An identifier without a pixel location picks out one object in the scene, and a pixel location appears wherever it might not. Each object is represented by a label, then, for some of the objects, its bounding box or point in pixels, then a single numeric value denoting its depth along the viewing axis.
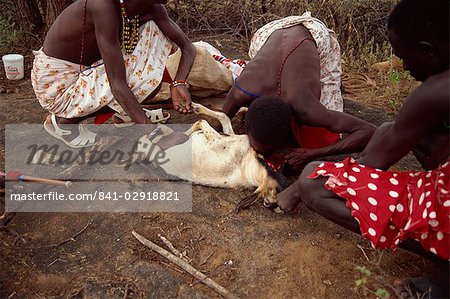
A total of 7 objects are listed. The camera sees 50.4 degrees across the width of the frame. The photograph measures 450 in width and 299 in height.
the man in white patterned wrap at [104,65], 2.86
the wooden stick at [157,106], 3.66
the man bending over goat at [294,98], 2.57
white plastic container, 4.34
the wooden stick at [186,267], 2.13
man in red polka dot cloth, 1.73
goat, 2.72
